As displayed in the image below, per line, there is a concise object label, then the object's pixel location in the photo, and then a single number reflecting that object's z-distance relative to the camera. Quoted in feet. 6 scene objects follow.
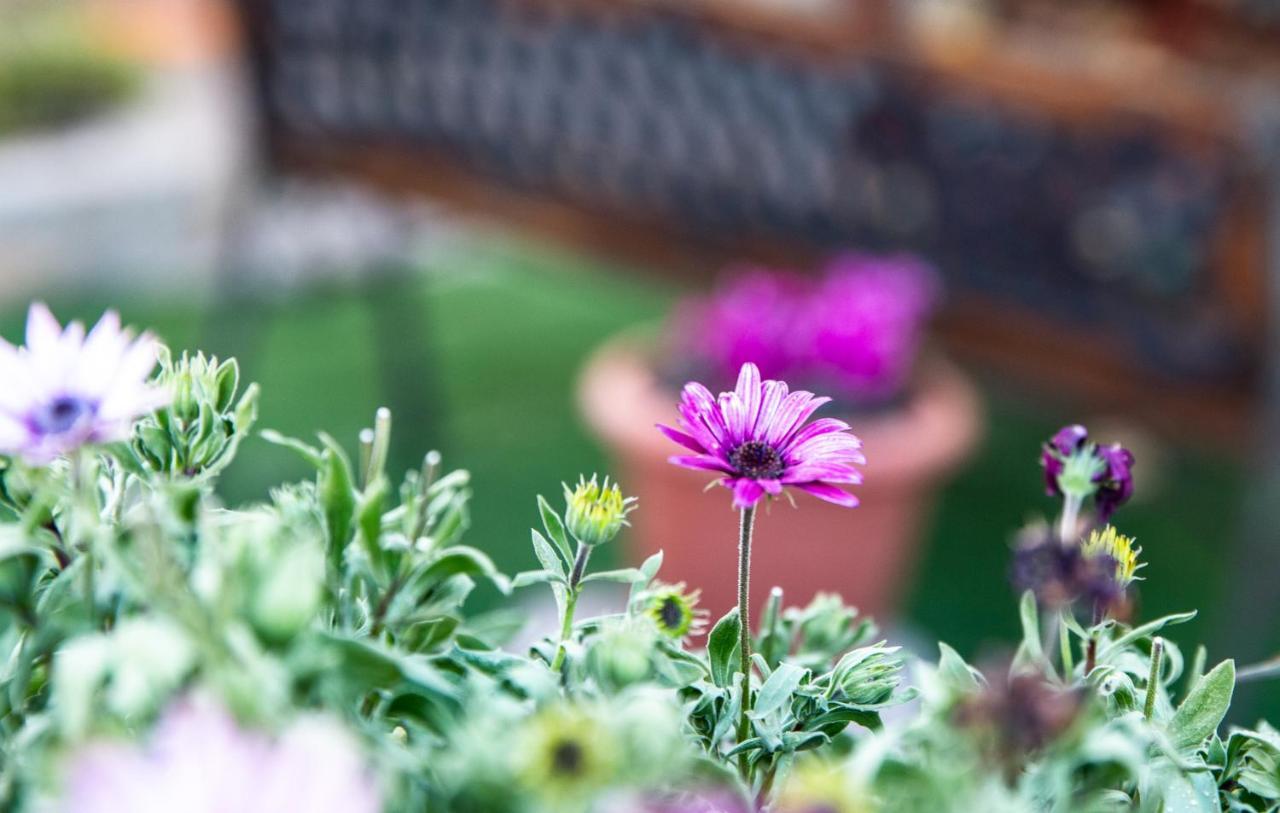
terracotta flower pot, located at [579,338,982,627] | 5.35
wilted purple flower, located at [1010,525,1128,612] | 1.26
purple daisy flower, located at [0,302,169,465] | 1.19
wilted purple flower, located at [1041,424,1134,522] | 1.54
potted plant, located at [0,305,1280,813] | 1.00
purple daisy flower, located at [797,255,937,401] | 5.62
